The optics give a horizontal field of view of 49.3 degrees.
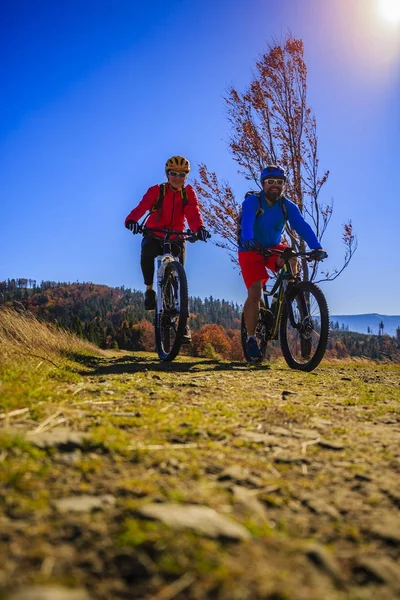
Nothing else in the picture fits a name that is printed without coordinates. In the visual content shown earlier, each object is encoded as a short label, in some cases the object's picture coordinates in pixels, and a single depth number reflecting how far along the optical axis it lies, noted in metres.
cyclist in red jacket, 6.69
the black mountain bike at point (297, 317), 5.61
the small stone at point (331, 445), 2.03
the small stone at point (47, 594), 0.79
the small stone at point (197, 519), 1.10
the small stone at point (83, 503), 1.19
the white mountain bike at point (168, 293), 6.00
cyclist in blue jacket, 6.28
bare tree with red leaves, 13.62
